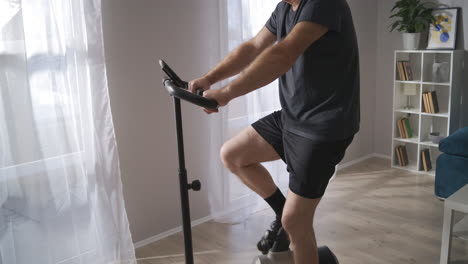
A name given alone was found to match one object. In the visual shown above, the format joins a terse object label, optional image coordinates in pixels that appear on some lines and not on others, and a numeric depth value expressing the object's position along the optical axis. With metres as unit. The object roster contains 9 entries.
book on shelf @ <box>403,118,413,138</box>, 4.19
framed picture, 3.82
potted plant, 3.86
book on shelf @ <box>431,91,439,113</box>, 3.94
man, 1.46
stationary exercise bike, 1.26
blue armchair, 3.01
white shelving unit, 3.83
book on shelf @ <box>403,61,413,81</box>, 4.05
